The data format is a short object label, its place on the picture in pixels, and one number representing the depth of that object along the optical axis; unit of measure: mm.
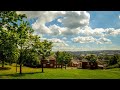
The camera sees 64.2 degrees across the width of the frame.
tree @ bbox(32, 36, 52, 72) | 9094
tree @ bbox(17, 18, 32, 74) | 7264
